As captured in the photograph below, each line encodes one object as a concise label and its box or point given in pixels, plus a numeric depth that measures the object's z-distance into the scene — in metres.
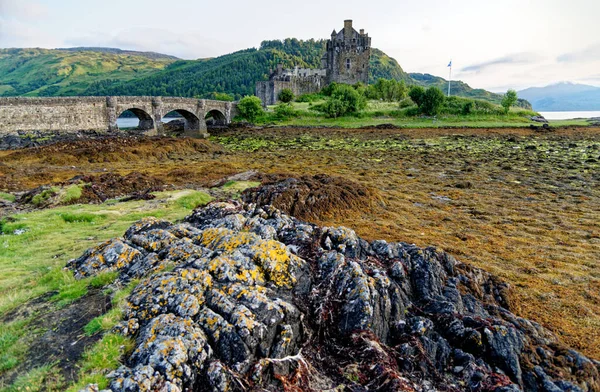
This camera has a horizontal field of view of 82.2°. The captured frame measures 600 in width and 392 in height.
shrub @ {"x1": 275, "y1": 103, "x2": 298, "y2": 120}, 80.00
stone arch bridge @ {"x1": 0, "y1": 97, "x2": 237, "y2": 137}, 41.72
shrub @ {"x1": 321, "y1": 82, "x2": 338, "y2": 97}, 96.02
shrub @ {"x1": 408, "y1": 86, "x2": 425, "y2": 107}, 79.01
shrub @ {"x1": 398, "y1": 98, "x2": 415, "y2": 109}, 83.31
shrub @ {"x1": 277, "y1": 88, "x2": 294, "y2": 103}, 90.00
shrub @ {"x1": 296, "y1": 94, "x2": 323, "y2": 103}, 93.69
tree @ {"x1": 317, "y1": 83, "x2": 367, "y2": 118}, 78.19
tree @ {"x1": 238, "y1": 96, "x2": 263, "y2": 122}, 77.56
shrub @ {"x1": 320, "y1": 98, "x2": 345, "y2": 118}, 78.06
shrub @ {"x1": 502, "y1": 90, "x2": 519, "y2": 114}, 78.75
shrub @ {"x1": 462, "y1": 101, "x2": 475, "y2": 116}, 78.25
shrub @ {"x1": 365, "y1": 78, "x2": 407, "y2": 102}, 94.56
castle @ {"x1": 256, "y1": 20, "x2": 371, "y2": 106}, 97.19
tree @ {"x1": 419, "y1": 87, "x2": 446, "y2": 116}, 76.44
